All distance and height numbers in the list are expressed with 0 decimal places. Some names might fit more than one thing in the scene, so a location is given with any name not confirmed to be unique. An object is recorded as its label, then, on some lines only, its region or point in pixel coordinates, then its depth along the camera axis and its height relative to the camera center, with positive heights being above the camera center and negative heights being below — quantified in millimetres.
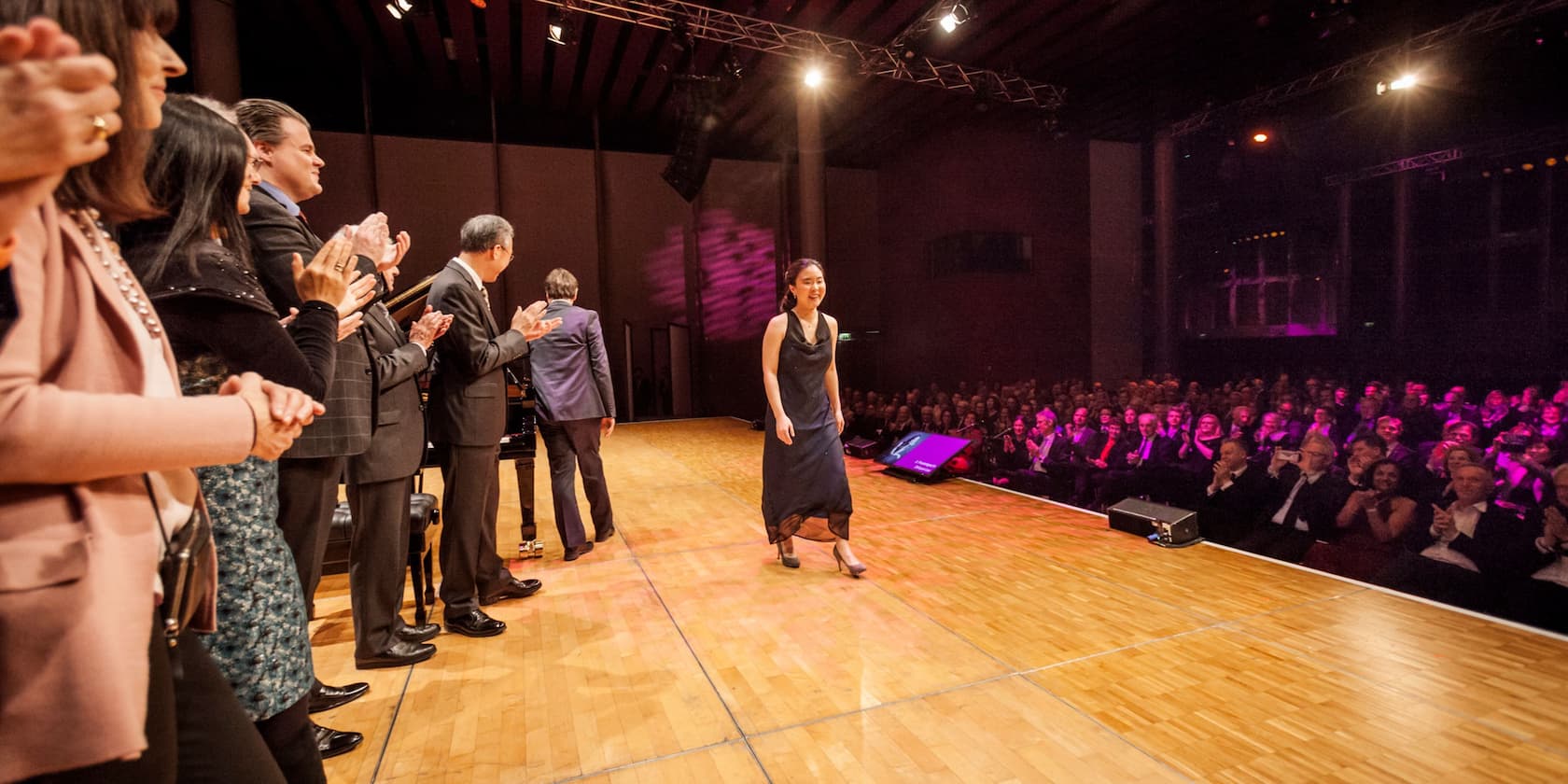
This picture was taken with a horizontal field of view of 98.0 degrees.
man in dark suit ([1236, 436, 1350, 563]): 3432 -872
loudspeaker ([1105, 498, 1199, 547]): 3672 -948
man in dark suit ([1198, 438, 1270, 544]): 3652 -849
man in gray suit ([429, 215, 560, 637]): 2566 -91
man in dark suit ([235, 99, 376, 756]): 1506 +227
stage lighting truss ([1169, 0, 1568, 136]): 5922 +2955
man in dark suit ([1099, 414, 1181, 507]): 4410 -756
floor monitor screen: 5637 -801
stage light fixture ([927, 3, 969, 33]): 6359 +3183
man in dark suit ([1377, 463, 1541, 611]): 2723 -898
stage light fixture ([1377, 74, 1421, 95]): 6812 +2627
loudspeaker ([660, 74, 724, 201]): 7906 +2994
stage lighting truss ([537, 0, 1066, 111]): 6938 +3528
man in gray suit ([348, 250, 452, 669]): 2117 -328
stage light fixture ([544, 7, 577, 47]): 6898 +3573
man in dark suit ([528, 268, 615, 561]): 3680 -119
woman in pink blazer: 560 -80
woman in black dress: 3295 -270
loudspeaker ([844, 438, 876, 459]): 6902 -891
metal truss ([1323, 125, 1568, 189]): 6871 +2083
